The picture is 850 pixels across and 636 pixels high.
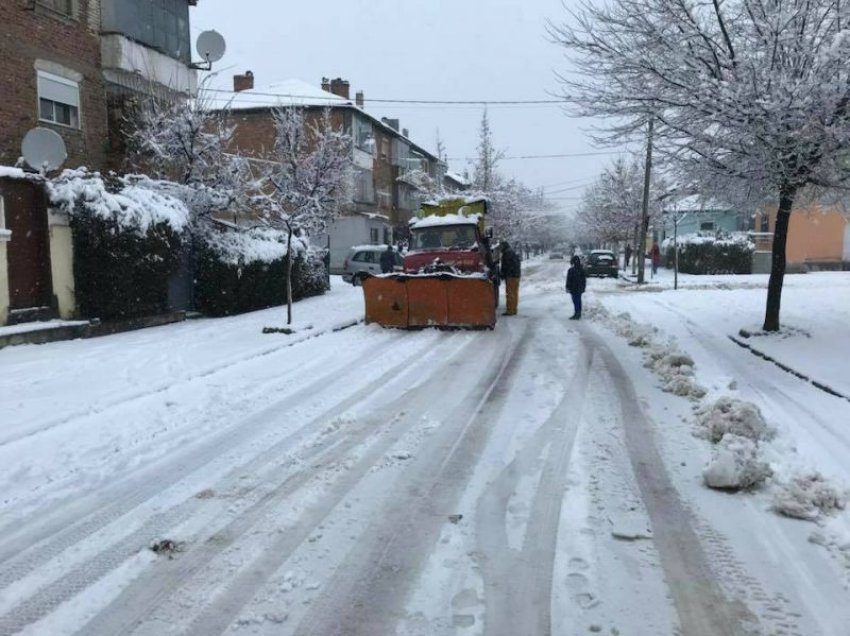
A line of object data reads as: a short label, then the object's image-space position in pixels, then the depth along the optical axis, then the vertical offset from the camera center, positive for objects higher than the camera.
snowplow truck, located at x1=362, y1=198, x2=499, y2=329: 13.78 -1.12
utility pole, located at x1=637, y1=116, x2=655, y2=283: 30.47 +0.35
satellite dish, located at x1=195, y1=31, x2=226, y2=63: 19.30 +5.14
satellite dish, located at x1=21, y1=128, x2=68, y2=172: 12.23 +1.39
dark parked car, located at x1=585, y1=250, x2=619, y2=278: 36.44 -1.61
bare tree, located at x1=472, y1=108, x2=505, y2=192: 46.16 +4.63
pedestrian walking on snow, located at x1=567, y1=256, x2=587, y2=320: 16.12 -1.14
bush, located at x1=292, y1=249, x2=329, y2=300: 20.97 -1.39
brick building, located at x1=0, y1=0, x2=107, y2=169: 14.97 +3.50
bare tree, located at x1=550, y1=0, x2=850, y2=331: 9.14 +2.07
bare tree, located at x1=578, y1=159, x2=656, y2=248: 43.72 +2.19
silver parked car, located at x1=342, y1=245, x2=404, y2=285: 28.30 -1.18
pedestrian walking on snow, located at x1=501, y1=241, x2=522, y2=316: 16.61 -1.01
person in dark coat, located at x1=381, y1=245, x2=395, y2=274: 23.34 -0.99
